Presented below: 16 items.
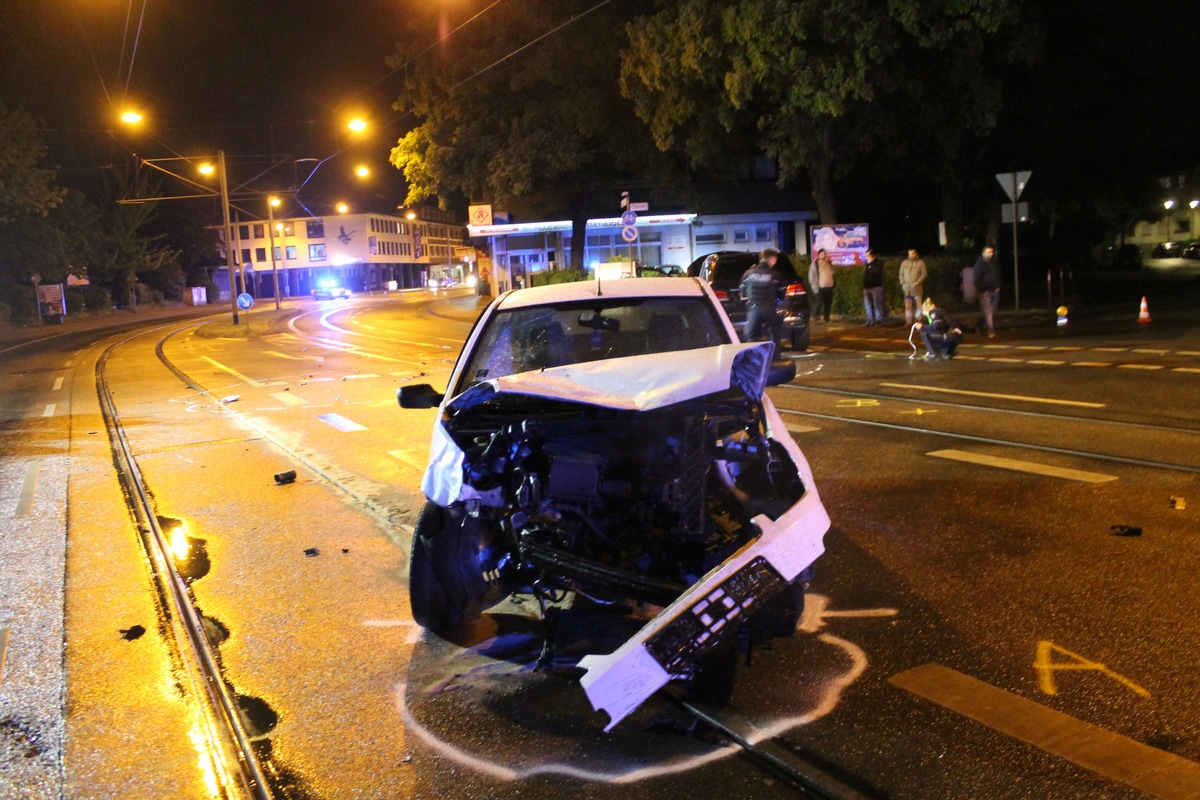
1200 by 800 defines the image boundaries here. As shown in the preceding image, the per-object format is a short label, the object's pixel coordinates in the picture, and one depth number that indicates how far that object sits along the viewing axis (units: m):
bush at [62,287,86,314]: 60.94
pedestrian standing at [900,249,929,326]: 21.58
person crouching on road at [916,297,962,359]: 16.14
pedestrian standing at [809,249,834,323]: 24.61
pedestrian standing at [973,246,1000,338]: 19.11
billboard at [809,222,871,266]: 26.42
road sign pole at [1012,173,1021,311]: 21.37
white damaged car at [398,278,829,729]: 3.97
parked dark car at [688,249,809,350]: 19.12
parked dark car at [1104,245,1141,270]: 53.38
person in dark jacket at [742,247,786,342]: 15.88
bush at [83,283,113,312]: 65.62
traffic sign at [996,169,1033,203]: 21.08
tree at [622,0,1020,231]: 21.95
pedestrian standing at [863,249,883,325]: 23.55
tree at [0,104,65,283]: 41.47
